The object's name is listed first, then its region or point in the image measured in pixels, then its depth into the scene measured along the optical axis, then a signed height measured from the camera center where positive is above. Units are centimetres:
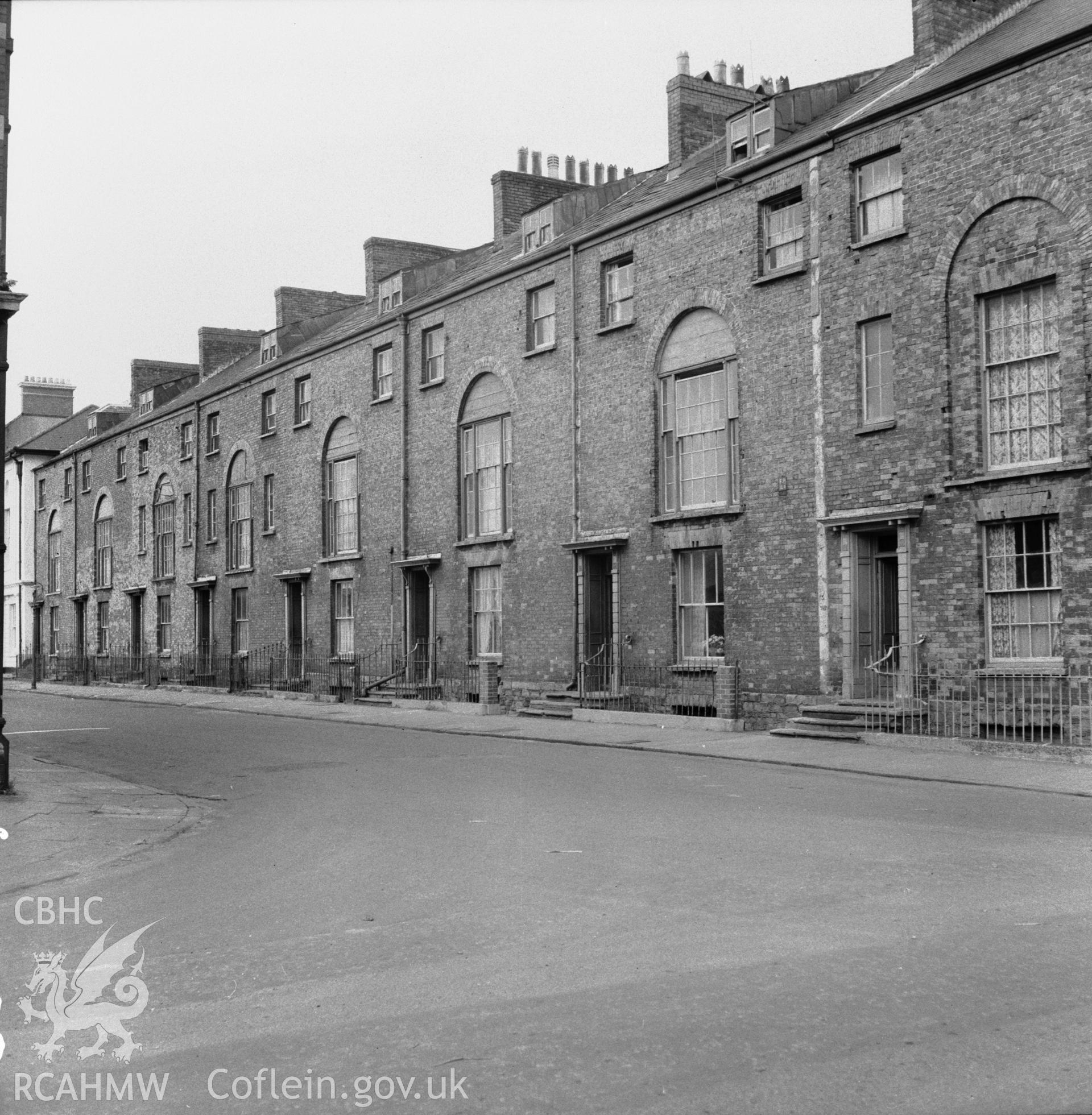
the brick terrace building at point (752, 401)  1892 +413
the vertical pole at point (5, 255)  1349 +430
